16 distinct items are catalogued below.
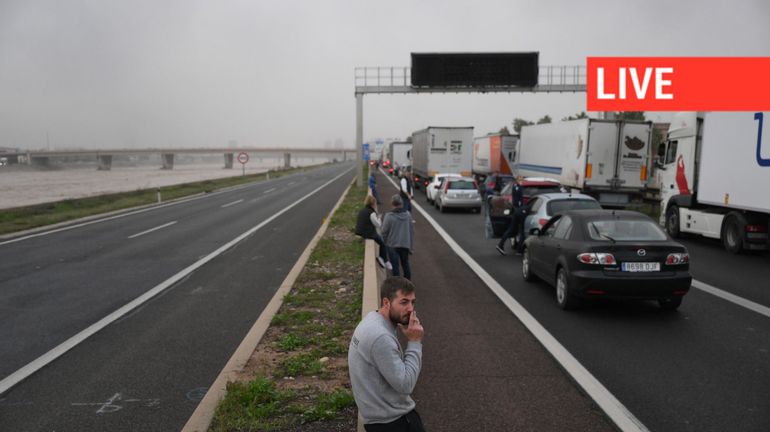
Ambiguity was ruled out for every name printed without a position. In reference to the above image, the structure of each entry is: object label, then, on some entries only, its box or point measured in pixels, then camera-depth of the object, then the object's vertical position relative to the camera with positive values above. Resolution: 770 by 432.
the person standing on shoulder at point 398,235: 9.91 -1.47
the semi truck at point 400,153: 63.50 -0.39
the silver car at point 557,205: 12.82 -1.21
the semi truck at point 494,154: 38.47 -0.28
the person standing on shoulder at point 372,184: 22.73 -1.36
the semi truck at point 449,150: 35.00 -0.01
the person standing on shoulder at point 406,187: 14.11 -1.17
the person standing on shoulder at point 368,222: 11.12 -1.41
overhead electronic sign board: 34.34 +4.85
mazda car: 8.07 -1.56
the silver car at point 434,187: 28.09 -1.84
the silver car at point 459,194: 24.92 -1.95
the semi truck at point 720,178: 13.16 -0.66
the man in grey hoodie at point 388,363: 3.10 -1.17
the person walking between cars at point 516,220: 13.87 -1.68
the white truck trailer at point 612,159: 22.41 -0.31
